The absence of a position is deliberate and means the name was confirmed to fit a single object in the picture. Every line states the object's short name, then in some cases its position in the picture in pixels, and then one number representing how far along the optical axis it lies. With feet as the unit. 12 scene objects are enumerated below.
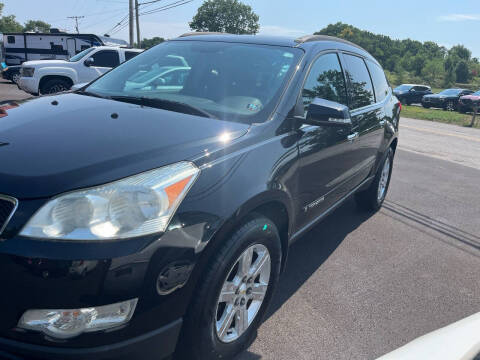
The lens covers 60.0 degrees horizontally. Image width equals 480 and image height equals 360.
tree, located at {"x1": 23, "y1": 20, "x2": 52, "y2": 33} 389.80
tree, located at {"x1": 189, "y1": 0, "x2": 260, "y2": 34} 290.56
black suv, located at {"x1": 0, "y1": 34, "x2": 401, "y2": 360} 5.06
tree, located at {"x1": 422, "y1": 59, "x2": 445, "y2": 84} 240.32
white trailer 70.18
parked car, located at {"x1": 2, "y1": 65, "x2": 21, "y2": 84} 61.98
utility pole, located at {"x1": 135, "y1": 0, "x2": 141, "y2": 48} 123.26
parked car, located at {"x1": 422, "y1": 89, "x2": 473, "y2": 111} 87.00
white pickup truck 38.93
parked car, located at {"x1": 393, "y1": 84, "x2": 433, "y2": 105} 98.17
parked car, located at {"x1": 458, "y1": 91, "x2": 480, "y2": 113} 77.61
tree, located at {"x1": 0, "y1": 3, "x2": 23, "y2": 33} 284.16
